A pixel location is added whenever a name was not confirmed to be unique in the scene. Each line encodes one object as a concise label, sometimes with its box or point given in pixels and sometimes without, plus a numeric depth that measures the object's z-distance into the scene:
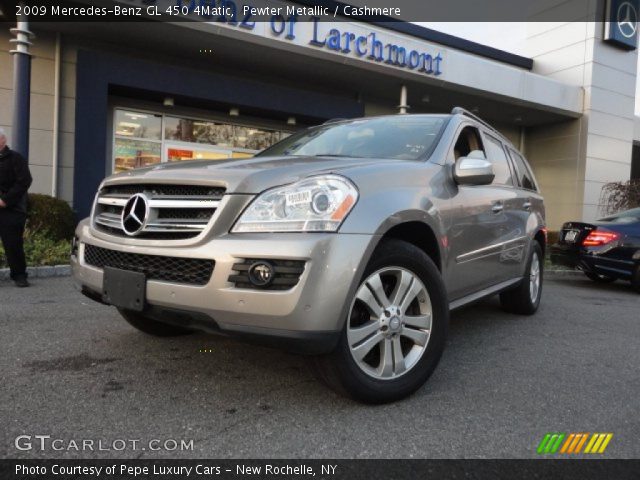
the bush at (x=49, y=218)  7.65
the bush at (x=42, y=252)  6.37
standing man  5.23
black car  7.20
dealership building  9.38
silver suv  2.17
